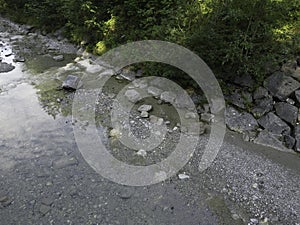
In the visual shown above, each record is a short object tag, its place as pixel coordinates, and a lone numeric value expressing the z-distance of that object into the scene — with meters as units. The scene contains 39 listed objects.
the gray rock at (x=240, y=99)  8.05
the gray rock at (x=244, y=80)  8.22
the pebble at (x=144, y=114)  7.84
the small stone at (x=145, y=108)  8.09
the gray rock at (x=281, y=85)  7.64
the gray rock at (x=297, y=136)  6.73
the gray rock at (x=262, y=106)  7.72
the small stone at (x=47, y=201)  5.13
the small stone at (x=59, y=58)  12.17
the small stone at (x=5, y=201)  5.11
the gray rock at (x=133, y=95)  8.70
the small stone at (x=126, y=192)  5.39
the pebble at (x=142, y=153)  6.51
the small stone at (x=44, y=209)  4.96
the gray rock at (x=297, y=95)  7.47
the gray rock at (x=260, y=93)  7.91
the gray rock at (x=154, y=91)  8.89
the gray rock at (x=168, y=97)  8.55
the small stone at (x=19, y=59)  12.06
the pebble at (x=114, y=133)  7.16
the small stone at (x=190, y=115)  7.85
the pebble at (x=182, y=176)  5.90
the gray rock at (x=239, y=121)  7.50
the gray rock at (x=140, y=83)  9.38
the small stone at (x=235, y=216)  5.07
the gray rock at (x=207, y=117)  7.74
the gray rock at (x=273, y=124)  7.16
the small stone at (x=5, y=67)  10.95
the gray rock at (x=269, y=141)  6.84
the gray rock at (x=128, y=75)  10.07
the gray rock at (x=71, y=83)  9.38
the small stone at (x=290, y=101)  7.55
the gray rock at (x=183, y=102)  8.28
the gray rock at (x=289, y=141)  6.82
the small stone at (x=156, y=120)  7.64
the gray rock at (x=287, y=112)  7.26
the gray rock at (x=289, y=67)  7.90
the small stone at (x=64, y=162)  6.07
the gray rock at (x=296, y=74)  7.78
